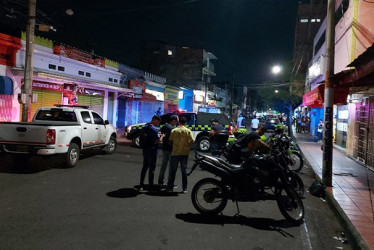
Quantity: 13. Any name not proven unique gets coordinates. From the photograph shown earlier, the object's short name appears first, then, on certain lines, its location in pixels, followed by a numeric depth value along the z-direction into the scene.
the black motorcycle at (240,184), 5.71
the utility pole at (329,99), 8.26
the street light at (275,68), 30.88
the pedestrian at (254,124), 21.71
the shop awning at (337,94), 9.50
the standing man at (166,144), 7.40
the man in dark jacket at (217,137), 10.14
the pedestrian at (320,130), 20.14
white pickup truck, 8.52
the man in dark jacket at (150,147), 7.25
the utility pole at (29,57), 12.25
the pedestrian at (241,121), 22.32
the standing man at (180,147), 7.01
